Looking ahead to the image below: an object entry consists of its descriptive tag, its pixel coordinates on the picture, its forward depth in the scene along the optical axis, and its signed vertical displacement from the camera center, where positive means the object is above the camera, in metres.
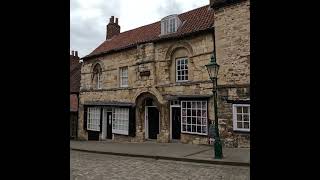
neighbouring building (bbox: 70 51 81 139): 20.83 +1.06
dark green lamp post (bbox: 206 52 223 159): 9.85 +0.13
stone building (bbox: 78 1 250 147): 12.41 +1.57
